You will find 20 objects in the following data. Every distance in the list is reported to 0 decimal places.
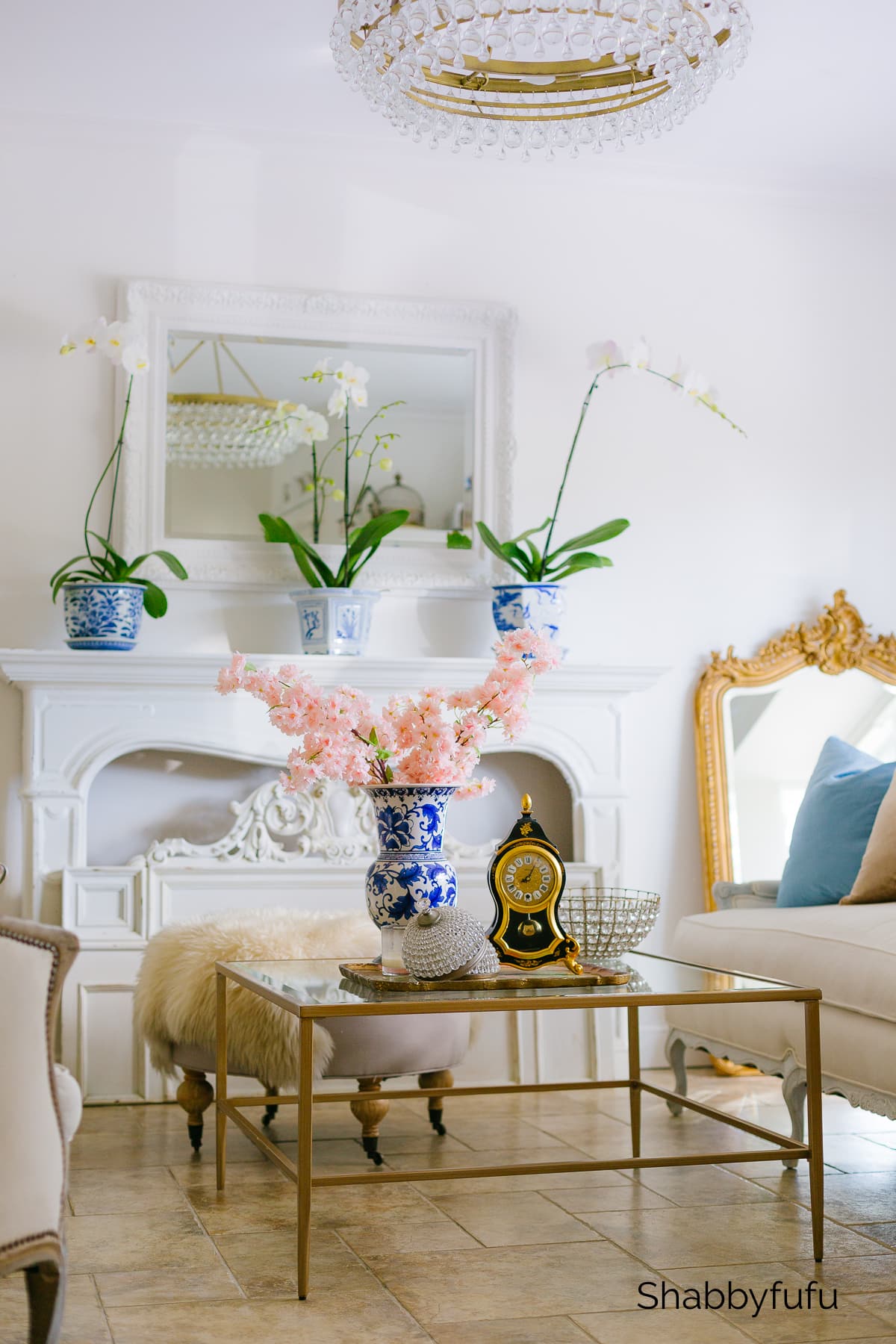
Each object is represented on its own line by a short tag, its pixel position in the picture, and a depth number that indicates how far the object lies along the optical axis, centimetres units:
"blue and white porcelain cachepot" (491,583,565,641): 386
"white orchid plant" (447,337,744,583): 389
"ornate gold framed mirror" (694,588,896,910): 412
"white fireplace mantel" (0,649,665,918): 360
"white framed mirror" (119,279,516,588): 390
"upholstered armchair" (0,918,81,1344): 152
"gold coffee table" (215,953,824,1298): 203
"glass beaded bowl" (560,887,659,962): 239
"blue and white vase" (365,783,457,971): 236
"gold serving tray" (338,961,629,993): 217
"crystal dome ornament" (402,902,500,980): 217
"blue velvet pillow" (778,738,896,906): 326
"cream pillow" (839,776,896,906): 304
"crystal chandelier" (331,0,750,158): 258
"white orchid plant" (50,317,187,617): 367
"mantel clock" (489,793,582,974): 236
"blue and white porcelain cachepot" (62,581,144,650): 361
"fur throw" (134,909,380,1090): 276
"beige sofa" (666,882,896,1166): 249
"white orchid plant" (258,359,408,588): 381
